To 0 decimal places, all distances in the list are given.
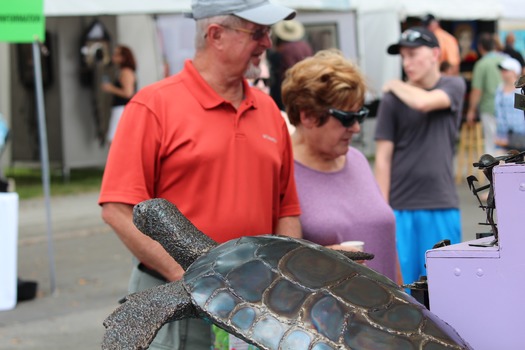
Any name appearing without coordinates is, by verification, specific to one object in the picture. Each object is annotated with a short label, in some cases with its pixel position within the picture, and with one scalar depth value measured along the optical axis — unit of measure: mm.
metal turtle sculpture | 1534
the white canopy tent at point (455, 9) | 15242
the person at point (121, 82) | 14680
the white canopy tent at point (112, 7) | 11188
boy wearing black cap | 5148
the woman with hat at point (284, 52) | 9680
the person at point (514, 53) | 14242
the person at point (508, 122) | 10070
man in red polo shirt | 3025
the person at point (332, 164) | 3660
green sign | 7727
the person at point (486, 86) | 13195
